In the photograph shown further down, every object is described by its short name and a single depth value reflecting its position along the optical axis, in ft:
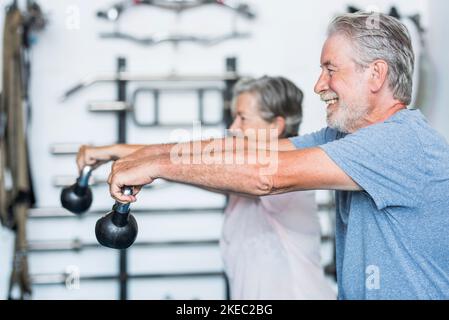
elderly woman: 10.58
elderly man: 8.37
